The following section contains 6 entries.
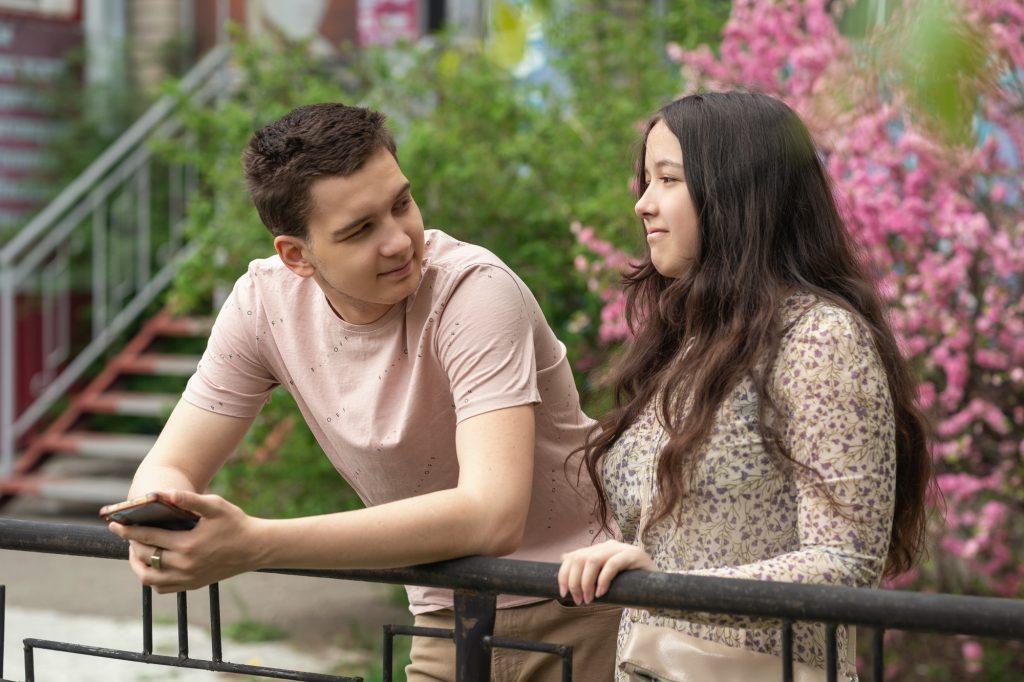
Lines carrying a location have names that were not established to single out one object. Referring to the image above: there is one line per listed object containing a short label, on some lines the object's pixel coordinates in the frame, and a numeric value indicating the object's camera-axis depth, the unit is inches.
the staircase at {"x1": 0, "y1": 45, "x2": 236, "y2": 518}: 333.7
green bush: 227.0
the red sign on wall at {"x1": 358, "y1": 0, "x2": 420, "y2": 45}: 366.3
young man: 75.3
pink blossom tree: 180.4
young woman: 73.5
